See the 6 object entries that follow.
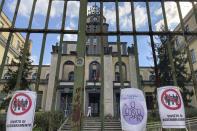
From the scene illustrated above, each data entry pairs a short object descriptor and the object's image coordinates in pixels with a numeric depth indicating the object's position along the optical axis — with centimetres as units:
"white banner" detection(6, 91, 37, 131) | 289
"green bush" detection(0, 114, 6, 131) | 1164
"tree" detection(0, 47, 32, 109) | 1957
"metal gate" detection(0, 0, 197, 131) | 318
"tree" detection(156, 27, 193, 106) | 2058
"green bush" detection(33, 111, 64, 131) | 1502
